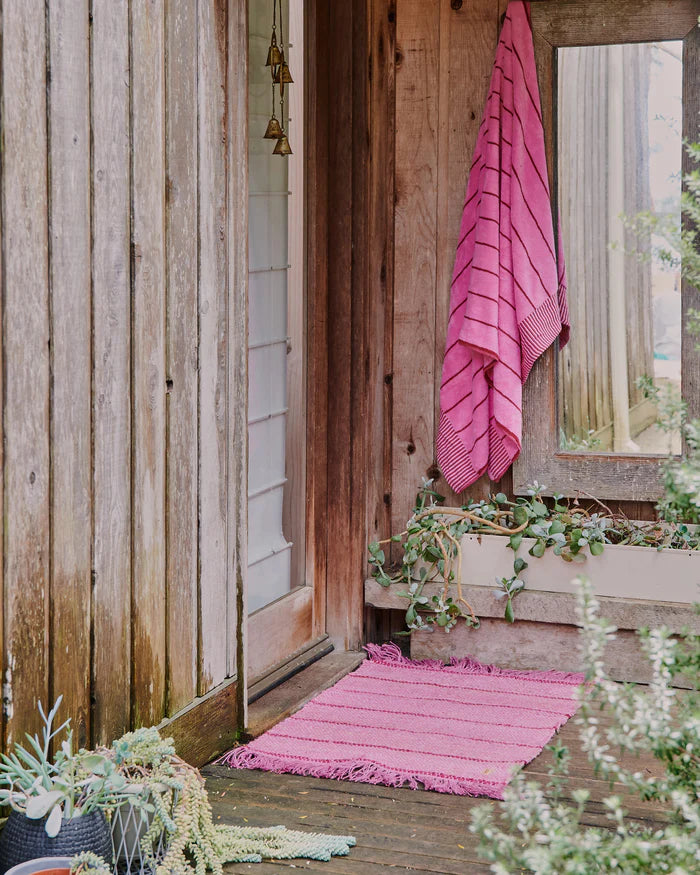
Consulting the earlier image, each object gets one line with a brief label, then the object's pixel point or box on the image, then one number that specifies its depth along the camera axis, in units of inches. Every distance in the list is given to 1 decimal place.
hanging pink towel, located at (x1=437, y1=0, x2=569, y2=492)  138.3
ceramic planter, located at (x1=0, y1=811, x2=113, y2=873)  73.5
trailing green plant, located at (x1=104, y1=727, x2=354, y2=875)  78.4
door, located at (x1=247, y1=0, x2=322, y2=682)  126.6
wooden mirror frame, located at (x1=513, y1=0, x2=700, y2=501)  135.0
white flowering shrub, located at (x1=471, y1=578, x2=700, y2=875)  53.6
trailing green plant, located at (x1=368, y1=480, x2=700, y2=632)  134.0
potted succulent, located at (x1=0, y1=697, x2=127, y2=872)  73.5
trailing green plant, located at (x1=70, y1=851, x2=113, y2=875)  71.6
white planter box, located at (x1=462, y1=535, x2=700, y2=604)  129.3
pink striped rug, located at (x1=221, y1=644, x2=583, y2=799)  103.3
